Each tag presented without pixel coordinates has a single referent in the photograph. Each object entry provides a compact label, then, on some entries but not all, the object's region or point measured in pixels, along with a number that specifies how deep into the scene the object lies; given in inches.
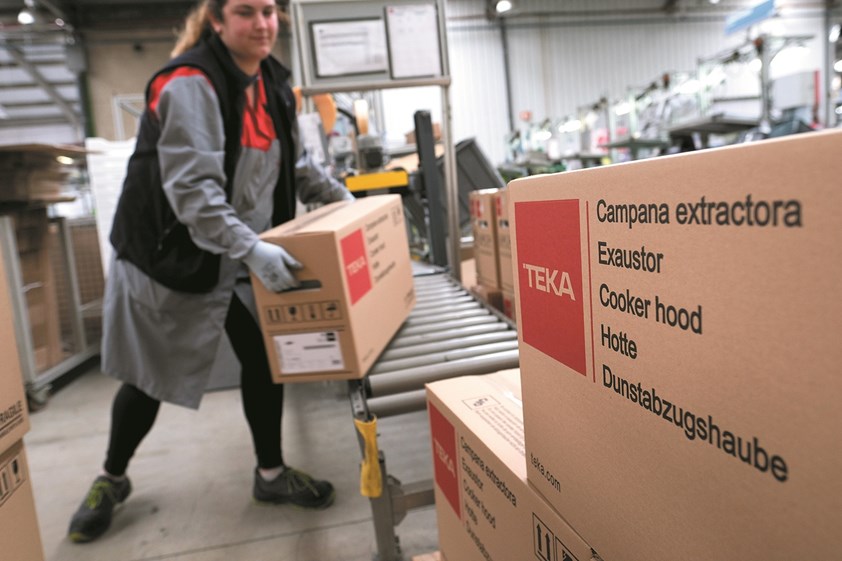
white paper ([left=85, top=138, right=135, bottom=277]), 173.2
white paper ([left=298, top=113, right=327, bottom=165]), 105.1
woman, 53.9
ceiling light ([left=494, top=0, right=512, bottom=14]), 323.3
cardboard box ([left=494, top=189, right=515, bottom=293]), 74.9
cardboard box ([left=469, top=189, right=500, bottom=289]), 80.7
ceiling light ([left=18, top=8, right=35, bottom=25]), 269.1
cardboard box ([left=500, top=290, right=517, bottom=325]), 78.5
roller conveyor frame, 52.1
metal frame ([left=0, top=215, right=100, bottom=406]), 115.6
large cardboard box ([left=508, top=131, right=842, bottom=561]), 12.8
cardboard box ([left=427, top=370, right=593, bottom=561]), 26.3
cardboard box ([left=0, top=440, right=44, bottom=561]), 29.7
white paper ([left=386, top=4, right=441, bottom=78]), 96.3
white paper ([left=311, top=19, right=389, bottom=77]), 96.0
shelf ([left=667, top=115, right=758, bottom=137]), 169.3
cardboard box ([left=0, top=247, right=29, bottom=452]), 29.9
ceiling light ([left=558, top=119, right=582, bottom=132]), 294.7
